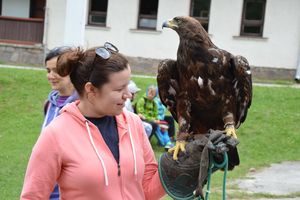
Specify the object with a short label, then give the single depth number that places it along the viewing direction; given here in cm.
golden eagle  309
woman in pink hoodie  231
